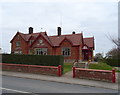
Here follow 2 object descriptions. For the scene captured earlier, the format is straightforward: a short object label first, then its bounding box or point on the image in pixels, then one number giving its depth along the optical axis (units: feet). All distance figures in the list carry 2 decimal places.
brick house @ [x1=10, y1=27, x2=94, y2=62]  97.76
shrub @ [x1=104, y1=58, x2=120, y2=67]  109.60
